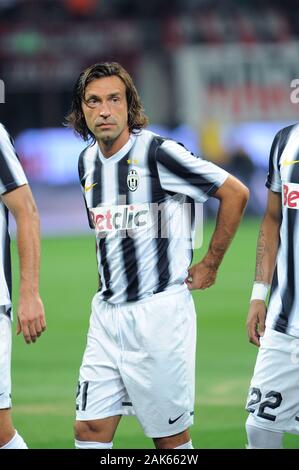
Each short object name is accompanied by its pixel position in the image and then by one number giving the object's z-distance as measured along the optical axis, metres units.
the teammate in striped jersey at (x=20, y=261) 10.51
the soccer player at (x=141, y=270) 11.29
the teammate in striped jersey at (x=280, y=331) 11.13
